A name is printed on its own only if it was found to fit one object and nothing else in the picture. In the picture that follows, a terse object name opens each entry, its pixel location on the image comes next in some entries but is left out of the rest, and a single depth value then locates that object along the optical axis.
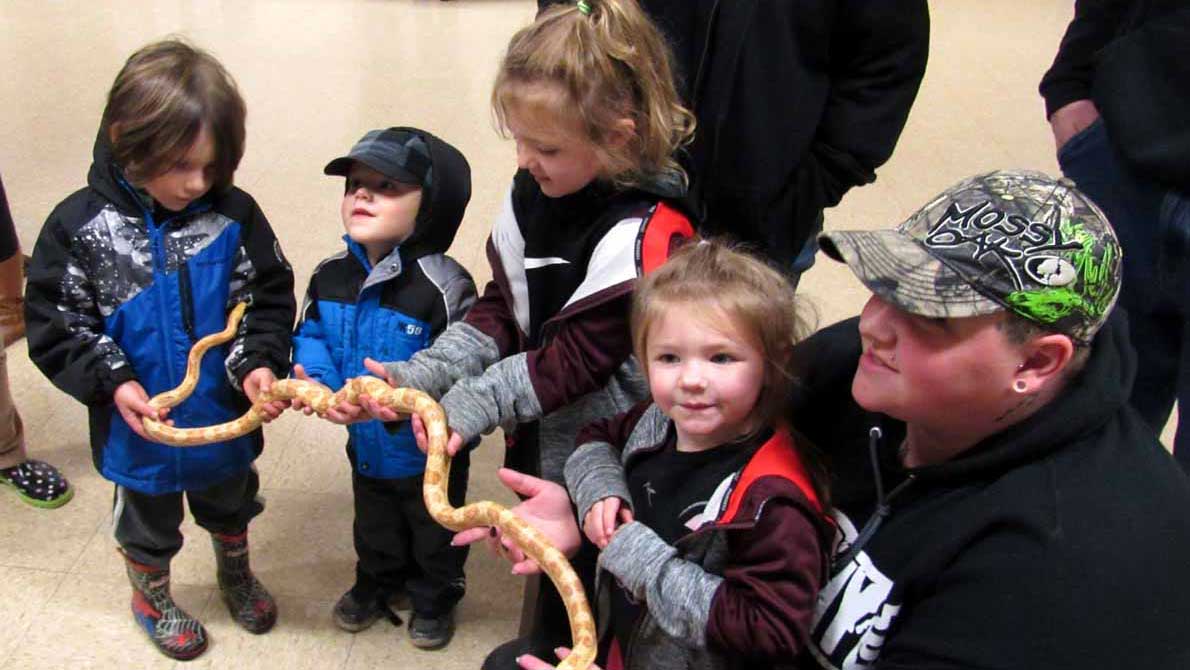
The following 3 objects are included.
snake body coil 1.34
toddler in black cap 1.78
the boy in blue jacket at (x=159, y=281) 1.67
